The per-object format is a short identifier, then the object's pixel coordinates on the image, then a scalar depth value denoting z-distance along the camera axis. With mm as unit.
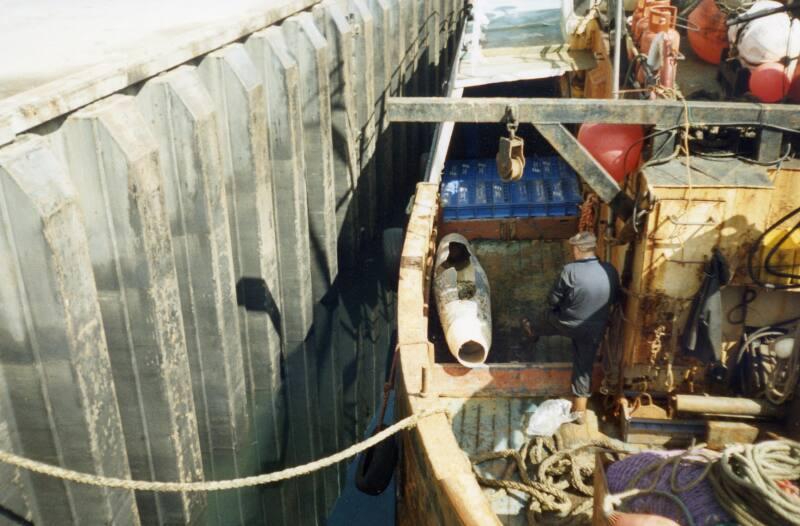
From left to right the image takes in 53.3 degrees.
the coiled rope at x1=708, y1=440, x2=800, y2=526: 3457
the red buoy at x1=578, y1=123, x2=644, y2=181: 5770
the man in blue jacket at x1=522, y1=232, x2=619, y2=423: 5258
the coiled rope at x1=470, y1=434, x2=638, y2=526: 4770
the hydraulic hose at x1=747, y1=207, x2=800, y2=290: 4734
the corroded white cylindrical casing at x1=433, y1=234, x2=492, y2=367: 6254
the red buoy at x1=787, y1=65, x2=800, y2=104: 6125
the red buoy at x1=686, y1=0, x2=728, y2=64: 8031
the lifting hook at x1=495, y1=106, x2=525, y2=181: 5331
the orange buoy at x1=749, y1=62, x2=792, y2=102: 6145
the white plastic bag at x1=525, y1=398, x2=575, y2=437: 5426
